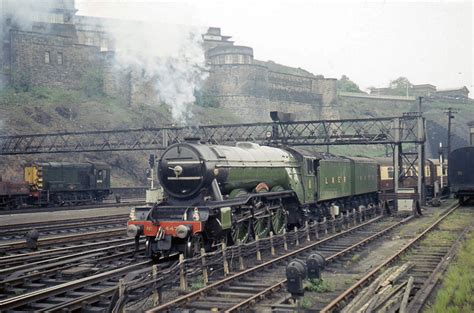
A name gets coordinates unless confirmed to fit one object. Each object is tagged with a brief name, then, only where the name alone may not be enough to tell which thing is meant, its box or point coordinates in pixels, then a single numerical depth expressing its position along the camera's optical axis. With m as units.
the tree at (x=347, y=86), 117.62
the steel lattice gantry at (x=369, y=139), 30.33
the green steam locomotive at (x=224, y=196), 12.94
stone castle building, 61.59
